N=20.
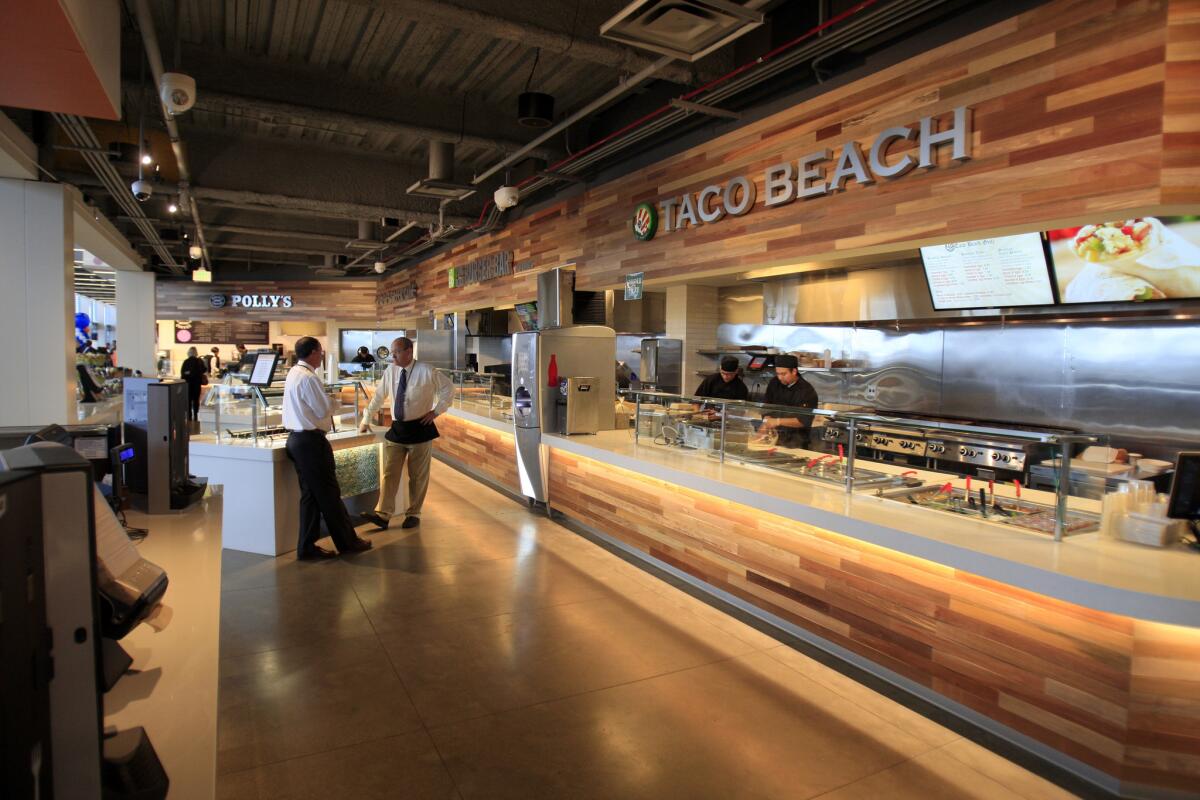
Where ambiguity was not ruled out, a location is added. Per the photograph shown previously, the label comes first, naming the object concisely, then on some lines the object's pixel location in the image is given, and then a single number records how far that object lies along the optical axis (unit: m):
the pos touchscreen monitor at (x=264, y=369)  8.18
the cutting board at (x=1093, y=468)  2.83
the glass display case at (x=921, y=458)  2.85
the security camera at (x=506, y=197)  6.89
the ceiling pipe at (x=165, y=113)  4.01
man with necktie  6.12
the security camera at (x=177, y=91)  4.27
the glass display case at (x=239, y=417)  5.58
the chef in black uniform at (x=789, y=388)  5.59
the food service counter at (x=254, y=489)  5.35
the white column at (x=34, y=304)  6.69
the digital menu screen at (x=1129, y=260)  4.53
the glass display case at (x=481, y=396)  7.93
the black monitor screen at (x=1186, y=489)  2.56
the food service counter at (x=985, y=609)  2.50
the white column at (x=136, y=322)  14.30
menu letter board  19.83
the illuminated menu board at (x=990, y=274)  5.24
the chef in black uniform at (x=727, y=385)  6.18
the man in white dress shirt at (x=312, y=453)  5.14
